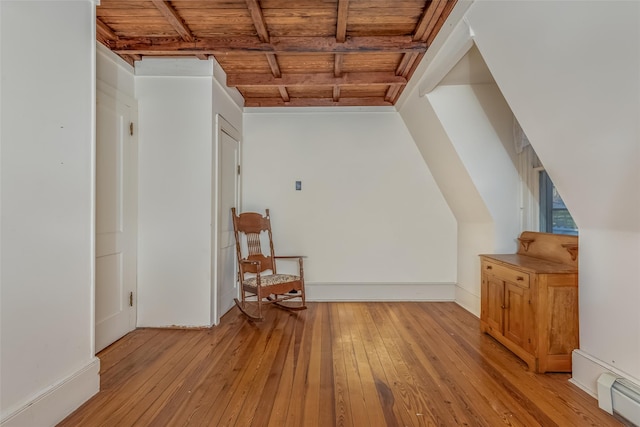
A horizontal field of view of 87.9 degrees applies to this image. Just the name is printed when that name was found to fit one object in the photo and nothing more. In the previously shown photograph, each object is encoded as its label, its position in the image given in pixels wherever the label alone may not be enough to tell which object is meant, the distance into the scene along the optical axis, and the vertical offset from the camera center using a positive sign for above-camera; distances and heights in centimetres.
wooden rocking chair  316 -69
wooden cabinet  211 -66
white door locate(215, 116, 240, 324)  318 -4
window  279 -5
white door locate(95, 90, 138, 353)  248 -12
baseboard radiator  157 -94
